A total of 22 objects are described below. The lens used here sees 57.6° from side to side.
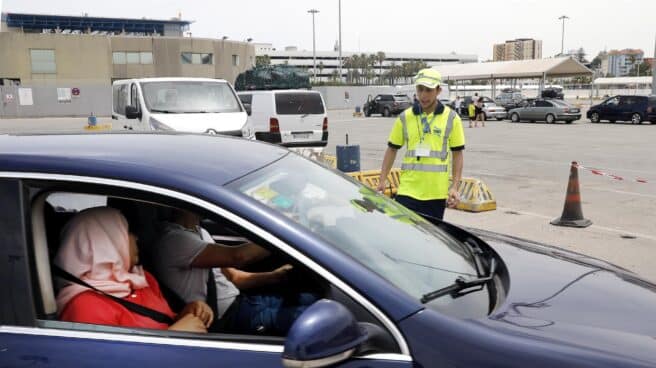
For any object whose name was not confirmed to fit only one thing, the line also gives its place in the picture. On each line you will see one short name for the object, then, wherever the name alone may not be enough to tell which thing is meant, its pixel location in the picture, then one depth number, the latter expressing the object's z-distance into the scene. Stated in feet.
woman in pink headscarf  6.71
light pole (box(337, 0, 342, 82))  201.05
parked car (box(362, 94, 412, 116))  127.34
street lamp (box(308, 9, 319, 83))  244.85
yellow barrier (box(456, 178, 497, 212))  27.78
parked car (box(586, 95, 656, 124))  91.04
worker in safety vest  15.51
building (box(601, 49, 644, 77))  616.31
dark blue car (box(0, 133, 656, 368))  5.67
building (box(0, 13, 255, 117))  164.04
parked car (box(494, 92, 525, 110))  122.26
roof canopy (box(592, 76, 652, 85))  270.34
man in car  7.44
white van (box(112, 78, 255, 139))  36.29
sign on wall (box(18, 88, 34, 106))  151.94
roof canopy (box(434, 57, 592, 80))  136.36
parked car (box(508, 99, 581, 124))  96.63
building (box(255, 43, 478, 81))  501.93
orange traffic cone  24.67
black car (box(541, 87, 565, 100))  147.70
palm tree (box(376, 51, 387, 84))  436.35
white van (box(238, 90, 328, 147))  49.19
